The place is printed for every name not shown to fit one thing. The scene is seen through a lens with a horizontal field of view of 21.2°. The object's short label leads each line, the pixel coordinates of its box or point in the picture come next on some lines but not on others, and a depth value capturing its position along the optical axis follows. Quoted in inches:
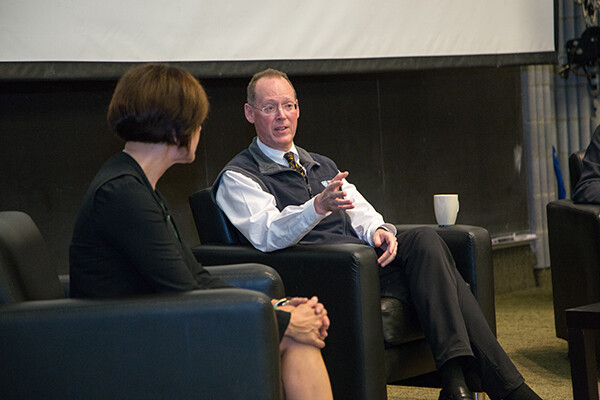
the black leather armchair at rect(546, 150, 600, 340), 239.3
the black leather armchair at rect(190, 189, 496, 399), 178.8
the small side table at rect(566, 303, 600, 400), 179.2
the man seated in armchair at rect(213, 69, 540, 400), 188.3
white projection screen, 233.6
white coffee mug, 220.9
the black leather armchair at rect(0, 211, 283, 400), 129.5
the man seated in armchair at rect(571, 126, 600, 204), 247.3
